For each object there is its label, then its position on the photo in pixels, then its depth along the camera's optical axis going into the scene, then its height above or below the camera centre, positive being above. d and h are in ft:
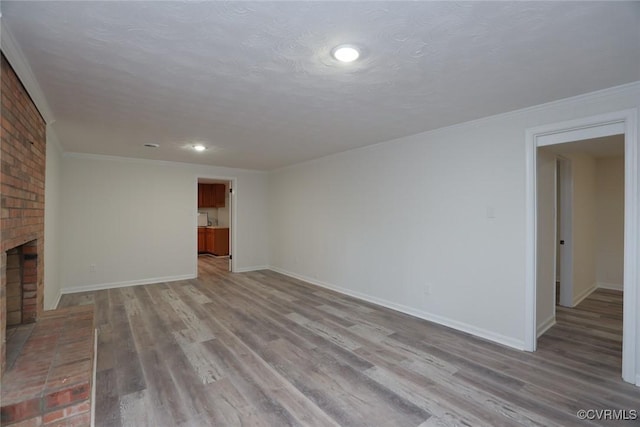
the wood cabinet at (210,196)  31.68 +1.99
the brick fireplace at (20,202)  6.16 +0.29
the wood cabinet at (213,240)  30.19 -2.62
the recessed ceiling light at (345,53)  5.95 +3.31
